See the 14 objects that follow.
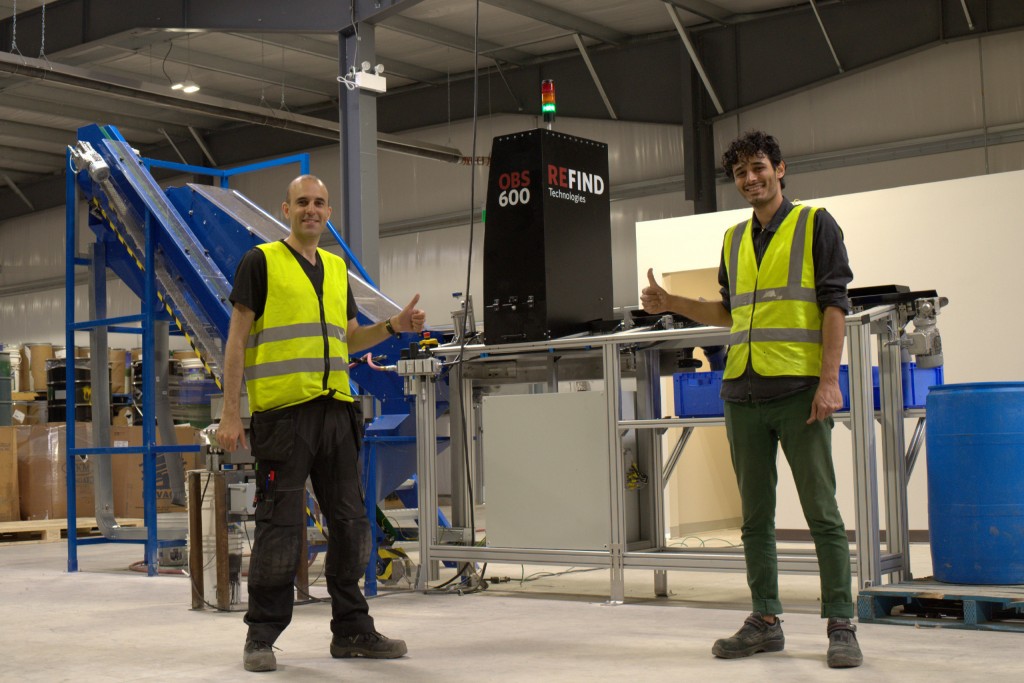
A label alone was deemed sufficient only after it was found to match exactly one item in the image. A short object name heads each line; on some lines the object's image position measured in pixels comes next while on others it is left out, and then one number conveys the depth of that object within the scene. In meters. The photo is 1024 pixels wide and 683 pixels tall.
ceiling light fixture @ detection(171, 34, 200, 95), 13.58
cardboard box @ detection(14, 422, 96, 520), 11.02
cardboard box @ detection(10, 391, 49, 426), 12.76
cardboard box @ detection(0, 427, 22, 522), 10.60
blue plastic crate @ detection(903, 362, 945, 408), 5.51
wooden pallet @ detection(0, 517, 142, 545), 10.51
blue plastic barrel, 4.82
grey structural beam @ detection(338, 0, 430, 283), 9.80
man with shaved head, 4.16
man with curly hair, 4.04
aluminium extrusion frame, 5.10
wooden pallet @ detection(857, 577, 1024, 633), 4.60
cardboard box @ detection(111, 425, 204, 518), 11.23
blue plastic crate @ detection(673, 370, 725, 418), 5.71
